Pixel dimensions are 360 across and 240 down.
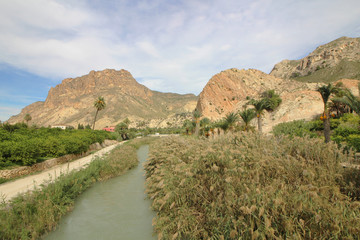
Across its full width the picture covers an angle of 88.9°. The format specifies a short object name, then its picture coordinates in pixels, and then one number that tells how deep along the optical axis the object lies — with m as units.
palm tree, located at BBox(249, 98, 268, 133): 25.72
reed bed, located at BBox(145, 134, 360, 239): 2.89
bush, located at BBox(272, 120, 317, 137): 24.77
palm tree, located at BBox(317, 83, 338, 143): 14.47
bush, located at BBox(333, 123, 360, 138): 16.27
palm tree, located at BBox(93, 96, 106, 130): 53.56
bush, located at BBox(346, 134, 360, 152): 11.63
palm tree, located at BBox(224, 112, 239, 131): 28.31
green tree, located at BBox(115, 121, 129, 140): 60.67
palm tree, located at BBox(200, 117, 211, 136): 39.84
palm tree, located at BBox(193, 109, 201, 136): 35.75
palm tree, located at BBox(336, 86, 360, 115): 16.47
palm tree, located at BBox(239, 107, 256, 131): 25.91
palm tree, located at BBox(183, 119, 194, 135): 42.81
